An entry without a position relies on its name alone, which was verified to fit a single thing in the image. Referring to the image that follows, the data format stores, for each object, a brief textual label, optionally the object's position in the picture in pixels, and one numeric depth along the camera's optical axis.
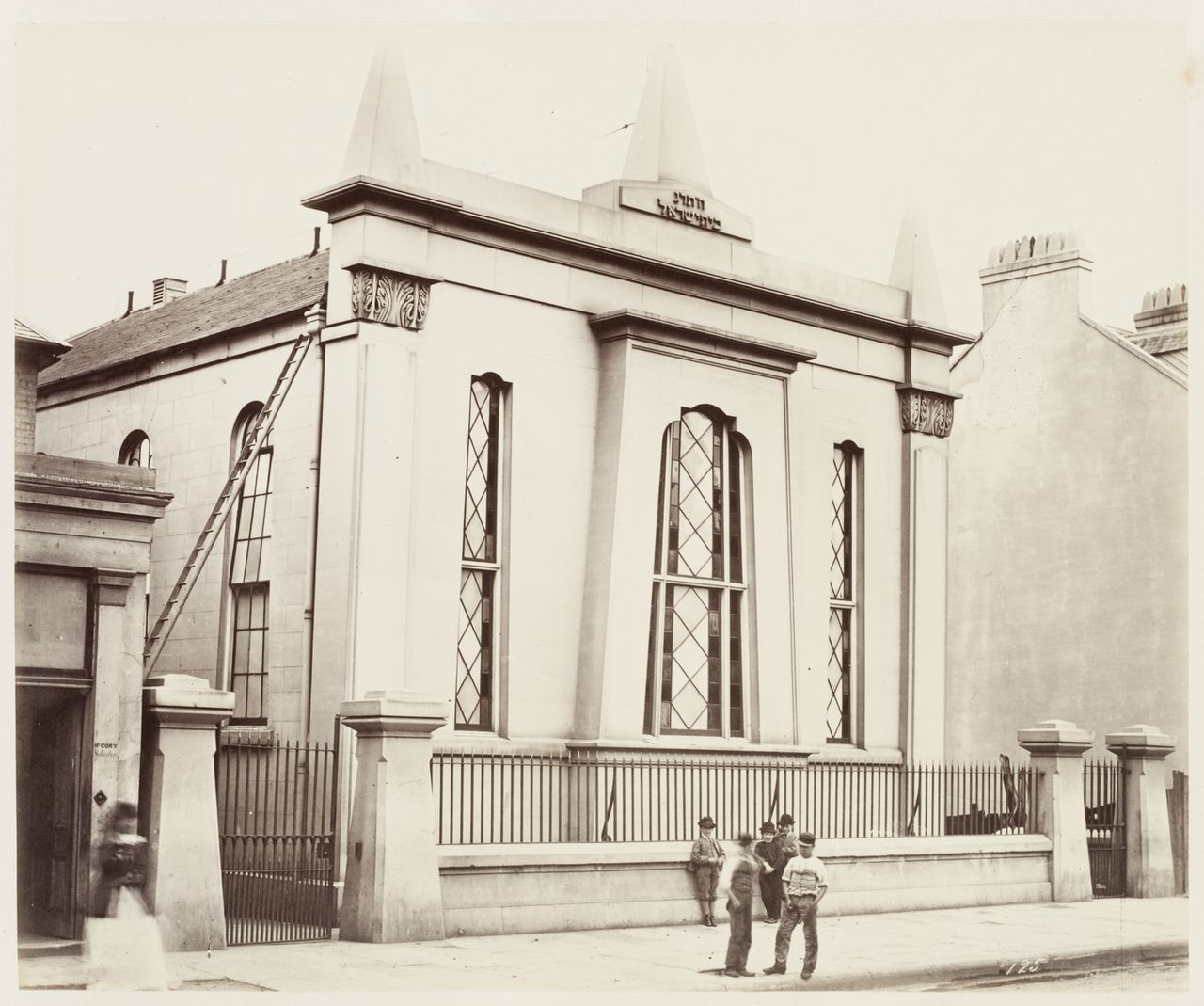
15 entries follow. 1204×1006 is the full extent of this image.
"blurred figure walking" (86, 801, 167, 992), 14.05
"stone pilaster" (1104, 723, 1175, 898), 24.38
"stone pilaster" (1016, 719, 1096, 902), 23.50
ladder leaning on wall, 21.03
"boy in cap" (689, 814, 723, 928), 19.12
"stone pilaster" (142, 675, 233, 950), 15.45
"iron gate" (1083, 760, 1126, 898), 24.58
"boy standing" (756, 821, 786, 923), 19.58
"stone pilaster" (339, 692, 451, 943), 16.39
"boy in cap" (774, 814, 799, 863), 19.19
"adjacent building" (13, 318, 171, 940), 15.80
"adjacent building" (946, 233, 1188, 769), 30.95
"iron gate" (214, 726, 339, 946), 16.52
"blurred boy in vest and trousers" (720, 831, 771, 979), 15.08
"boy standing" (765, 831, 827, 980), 14.93
